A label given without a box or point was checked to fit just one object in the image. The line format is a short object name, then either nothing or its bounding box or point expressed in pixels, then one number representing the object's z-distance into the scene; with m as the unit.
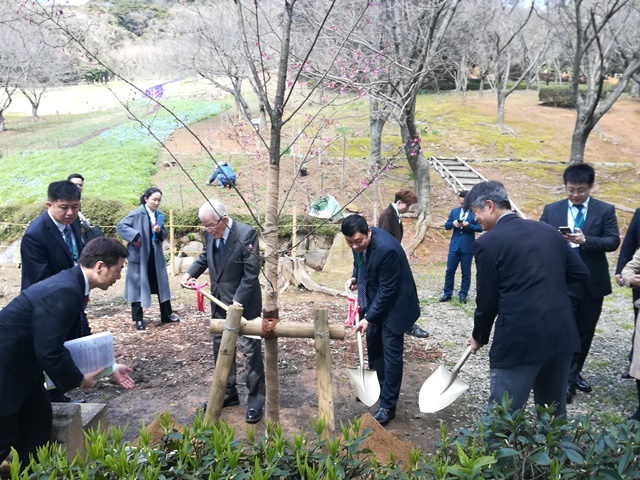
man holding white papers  2.70
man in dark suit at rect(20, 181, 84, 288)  4.33
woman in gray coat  6.56
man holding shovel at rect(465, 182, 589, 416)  2.97
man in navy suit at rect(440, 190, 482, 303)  7.50
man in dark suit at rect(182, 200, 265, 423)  4.08
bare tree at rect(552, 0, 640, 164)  11.38
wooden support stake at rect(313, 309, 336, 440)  2.90
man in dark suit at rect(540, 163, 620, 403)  4.36
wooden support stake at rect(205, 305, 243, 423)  2.93
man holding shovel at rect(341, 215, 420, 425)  3.97
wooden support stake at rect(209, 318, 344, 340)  3.00
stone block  3.17
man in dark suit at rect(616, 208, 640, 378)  4.47
